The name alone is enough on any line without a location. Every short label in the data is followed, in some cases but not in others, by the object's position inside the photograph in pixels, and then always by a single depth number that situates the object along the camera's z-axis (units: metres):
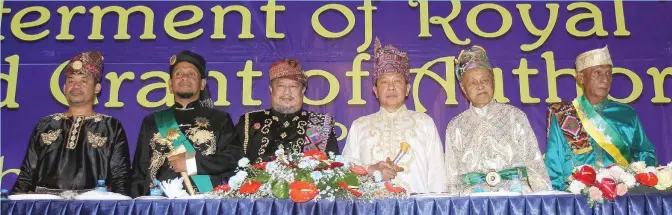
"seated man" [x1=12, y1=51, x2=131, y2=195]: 4.20
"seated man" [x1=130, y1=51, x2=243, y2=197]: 4.16
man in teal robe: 4.20
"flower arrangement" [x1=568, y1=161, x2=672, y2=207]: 3.13
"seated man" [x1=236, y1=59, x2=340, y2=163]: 4.34
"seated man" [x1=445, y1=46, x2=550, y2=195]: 3.90
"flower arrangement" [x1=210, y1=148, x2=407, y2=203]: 3.23
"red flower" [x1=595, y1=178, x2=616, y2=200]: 3.12
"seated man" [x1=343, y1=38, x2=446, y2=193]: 4.16
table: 3.18
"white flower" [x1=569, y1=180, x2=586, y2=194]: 3.20
